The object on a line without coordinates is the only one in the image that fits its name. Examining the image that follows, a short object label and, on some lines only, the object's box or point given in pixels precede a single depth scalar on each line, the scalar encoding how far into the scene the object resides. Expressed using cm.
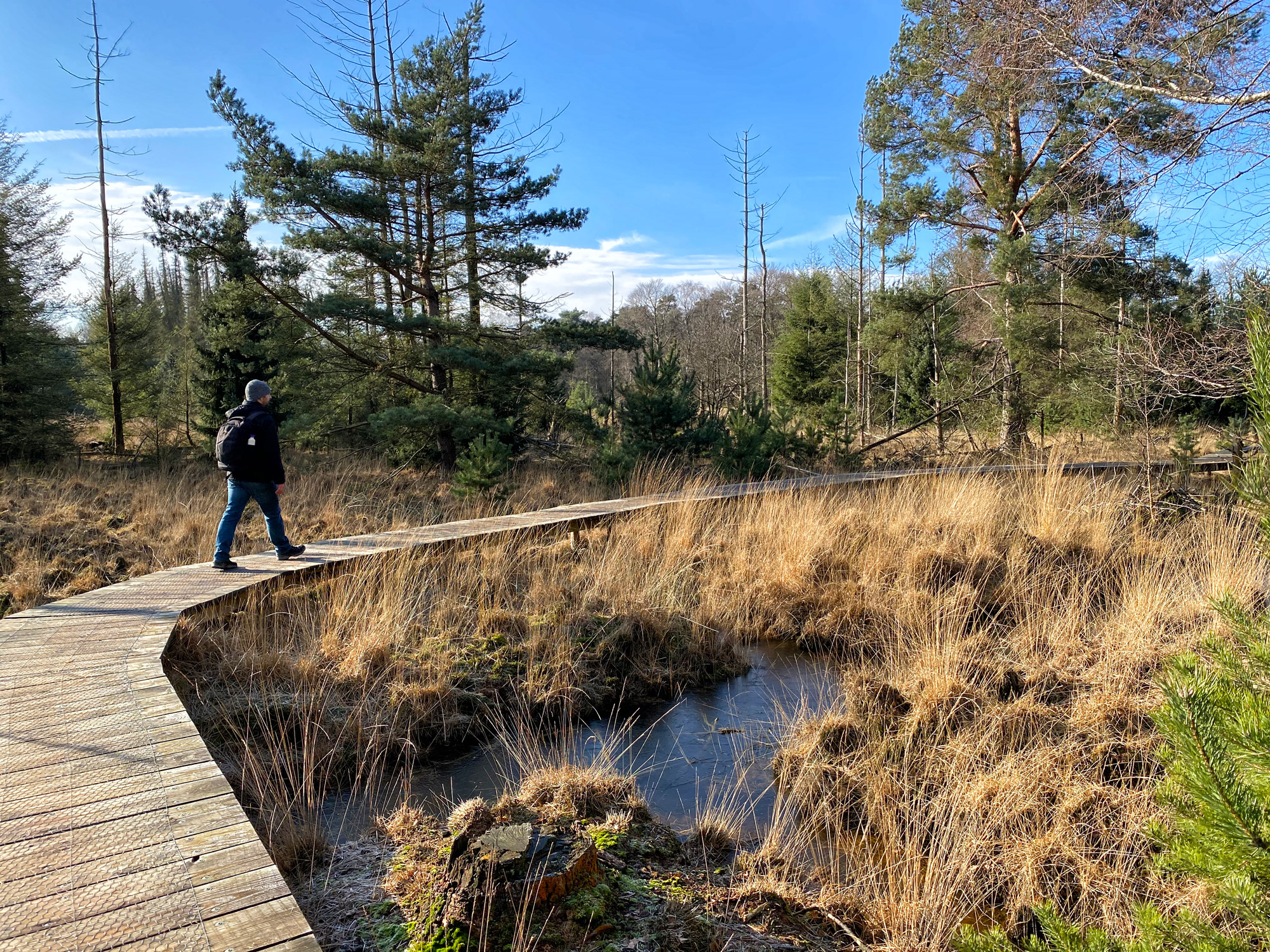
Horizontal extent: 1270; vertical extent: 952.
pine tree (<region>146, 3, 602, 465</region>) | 1136
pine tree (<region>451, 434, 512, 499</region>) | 1028
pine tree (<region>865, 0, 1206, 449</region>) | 962
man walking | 647
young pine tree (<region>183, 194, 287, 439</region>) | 1141
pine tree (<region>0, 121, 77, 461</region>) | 1395
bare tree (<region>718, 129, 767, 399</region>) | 2423
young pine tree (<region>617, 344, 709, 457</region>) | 1241
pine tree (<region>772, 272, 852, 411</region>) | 2294
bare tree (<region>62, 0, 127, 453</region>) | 1568
